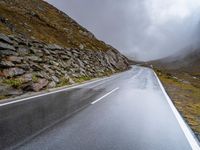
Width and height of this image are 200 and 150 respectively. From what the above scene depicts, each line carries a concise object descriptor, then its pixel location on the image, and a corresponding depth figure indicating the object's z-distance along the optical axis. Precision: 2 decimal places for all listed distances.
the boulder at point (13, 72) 7.58
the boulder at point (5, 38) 9.37
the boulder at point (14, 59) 8.50
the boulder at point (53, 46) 13.66
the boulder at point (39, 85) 7.77
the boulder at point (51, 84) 9.19
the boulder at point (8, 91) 6.49
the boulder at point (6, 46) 8.79
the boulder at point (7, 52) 8.49
